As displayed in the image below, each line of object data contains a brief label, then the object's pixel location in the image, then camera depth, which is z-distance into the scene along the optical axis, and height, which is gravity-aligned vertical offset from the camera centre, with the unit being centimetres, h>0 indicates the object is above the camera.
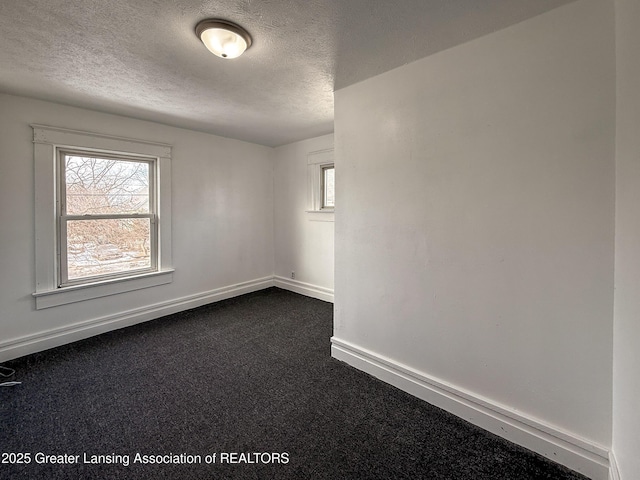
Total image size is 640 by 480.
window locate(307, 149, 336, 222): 403 +71
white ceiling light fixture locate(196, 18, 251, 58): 153 +111
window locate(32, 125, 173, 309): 266 +22
